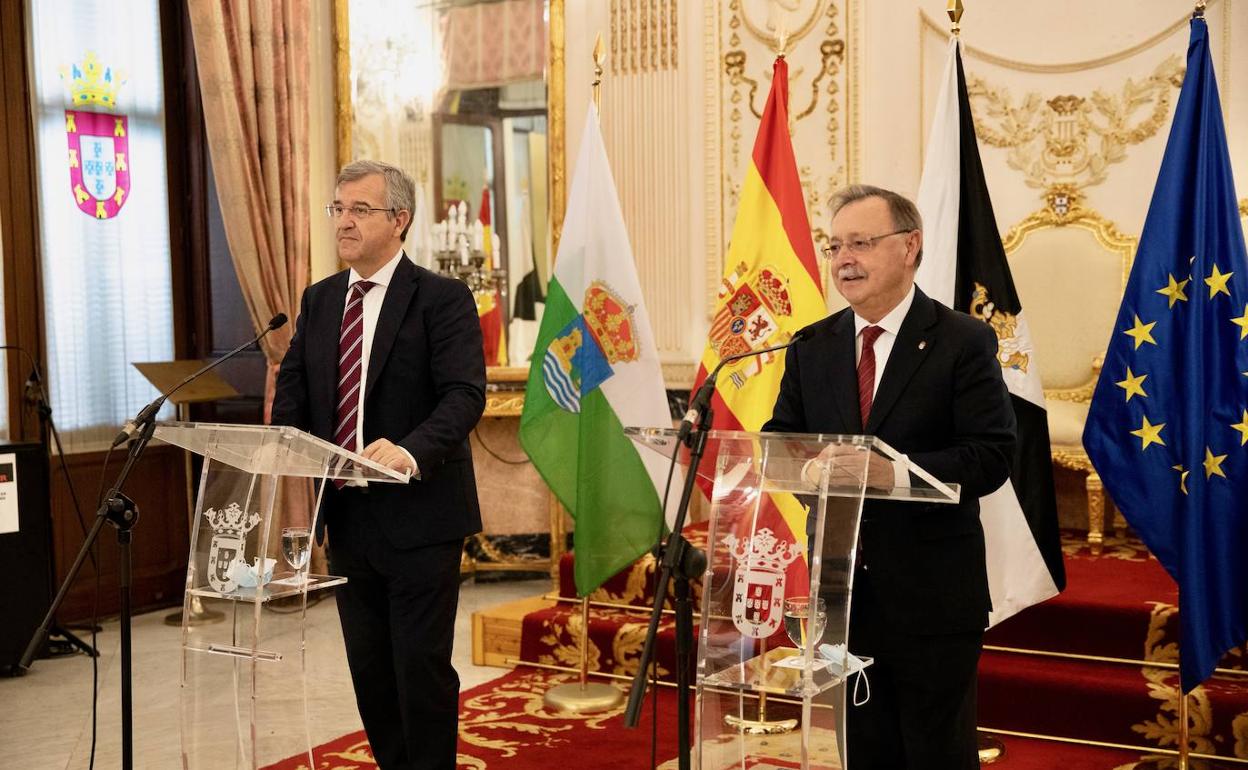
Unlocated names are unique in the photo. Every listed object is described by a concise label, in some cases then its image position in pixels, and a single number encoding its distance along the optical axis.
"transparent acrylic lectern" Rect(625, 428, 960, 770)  2.17
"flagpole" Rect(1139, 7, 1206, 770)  3.66
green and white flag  4.53
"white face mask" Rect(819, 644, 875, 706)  2.18
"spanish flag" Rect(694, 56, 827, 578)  4.41
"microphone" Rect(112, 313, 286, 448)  2.58
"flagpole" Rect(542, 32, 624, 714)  4.47
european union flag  3.58
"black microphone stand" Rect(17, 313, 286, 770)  2.52
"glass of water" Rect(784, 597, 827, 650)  2.15
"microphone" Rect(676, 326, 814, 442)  2.12
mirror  6.57
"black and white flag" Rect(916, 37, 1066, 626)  3.88
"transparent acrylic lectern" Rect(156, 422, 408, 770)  2.61
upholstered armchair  5.43
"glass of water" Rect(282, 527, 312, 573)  2.63
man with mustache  2.48
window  5.80
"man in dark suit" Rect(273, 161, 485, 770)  2.98
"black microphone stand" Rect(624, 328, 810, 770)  2.03
